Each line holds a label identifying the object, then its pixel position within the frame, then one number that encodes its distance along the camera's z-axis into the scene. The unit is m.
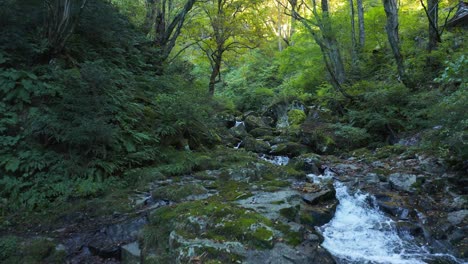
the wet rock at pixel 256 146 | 11.99
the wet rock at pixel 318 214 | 5.46
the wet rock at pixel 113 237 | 4.41
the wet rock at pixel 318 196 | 6.15
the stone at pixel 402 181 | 6.69
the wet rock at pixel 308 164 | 8.90
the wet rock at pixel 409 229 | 5.23
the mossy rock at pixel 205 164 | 8.12
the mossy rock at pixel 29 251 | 4.01
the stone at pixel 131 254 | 4.26
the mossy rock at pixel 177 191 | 5.91
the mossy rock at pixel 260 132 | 14.66
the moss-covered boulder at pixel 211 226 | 4.36
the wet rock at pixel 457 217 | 5.18
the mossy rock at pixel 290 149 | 11.62
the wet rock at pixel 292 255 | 4.05
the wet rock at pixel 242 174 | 7.37
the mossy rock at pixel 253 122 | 15.84
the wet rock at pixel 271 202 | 5.24
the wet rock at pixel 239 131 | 13.95
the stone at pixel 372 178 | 7.35
